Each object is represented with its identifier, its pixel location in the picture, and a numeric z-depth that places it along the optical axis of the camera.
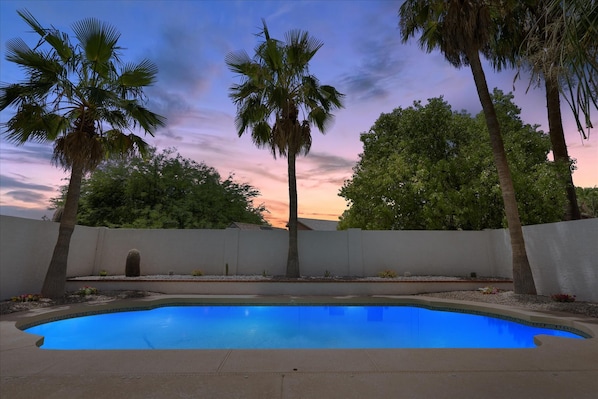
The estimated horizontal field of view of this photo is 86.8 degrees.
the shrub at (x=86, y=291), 10.29
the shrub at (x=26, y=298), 8.70
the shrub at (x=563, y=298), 8.77
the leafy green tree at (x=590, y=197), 31.70
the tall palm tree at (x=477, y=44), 9.80
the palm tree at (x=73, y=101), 8.90
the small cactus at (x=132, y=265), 13.00
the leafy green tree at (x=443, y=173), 14.05
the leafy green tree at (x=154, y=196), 20.45
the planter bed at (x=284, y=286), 11.55
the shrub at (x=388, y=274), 13.79
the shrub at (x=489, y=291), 10.62
